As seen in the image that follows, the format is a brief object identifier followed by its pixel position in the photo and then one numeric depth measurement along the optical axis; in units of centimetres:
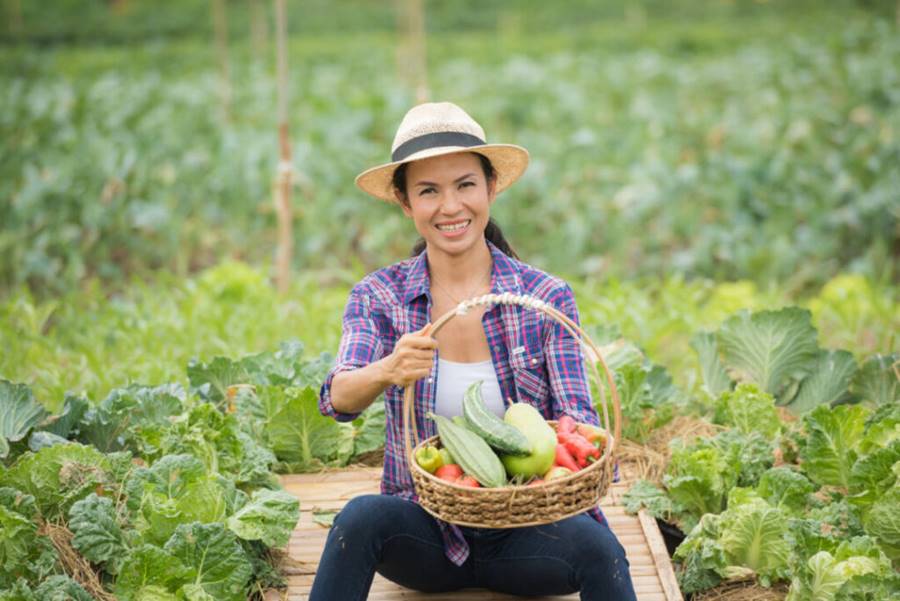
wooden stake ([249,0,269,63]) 1785
